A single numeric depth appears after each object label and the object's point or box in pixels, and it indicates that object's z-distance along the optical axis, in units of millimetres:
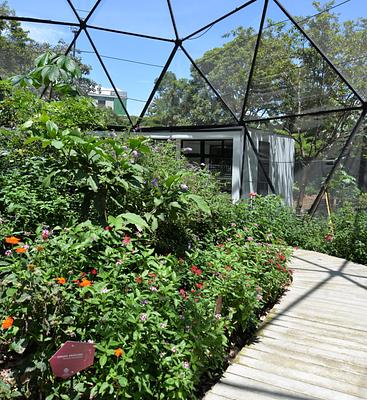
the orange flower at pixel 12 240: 1815
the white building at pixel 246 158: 8297
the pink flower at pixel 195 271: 2583
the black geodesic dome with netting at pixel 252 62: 6367
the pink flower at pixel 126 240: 2313
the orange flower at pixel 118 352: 1687
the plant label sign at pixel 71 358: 1531
